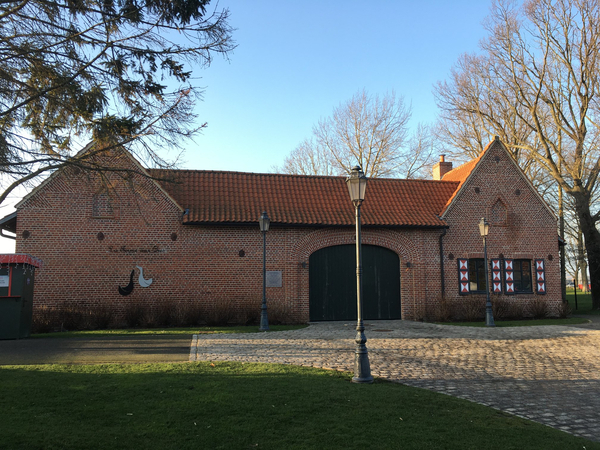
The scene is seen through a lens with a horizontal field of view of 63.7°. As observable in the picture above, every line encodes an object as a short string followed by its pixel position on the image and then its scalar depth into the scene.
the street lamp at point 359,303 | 7.54
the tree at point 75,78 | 7.89
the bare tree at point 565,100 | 22.45
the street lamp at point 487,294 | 15.86
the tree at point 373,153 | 31.66
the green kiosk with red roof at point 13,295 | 12.09
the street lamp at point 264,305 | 14.41
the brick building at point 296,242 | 16.11
